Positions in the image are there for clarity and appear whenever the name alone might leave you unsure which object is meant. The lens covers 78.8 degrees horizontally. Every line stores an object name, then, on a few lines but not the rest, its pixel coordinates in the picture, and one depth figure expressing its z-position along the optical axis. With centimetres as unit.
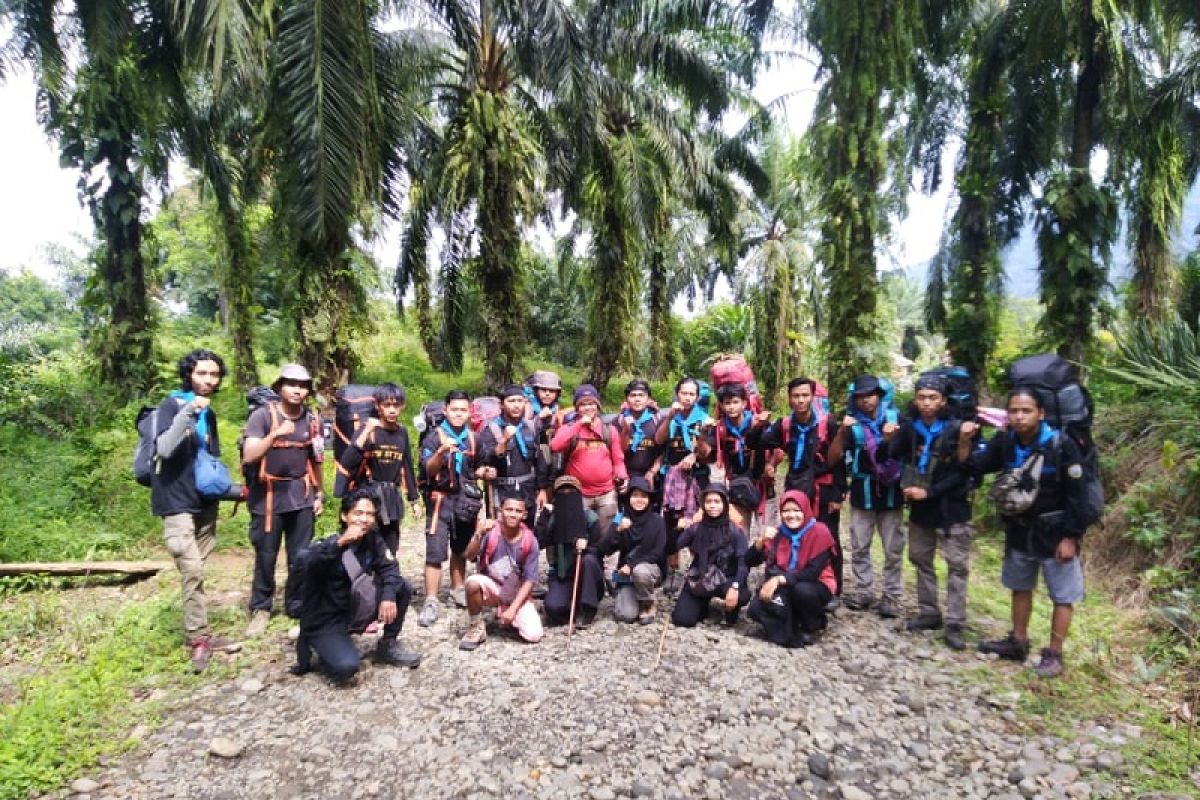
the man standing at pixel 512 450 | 537
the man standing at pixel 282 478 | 472
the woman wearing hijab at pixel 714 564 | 497
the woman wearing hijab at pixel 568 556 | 512
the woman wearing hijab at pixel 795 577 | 471
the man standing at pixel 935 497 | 473
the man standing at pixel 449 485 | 523
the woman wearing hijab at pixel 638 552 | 512
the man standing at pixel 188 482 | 435
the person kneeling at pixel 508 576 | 480
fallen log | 577
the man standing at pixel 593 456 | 554
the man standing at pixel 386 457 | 493
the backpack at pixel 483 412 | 561
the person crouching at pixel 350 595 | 414
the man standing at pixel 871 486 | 516
